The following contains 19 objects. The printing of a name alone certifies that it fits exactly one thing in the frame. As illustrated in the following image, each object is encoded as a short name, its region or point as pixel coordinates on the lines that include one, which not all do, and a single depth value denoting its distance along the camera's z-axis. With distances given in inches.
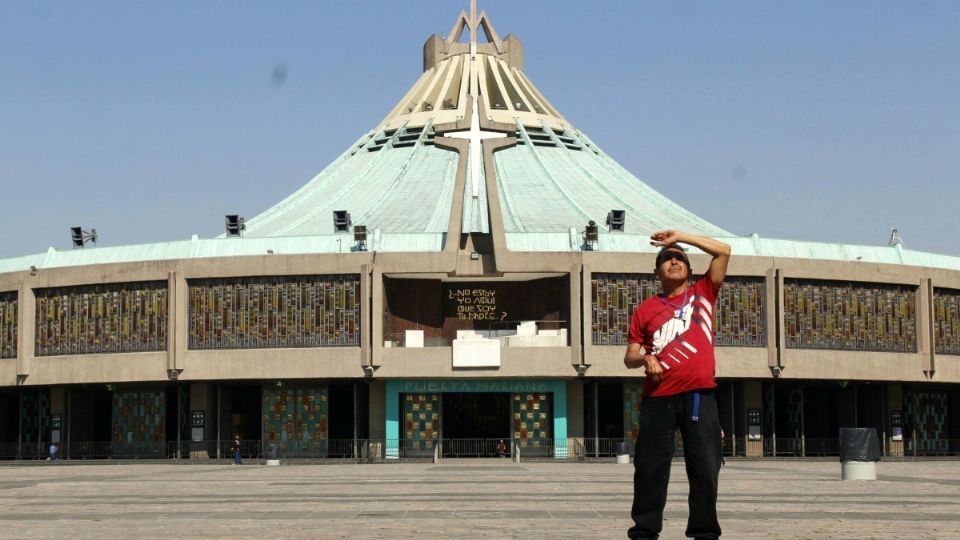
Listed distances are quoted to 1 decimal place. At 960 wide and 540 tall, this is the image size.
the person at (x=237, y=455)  2315.9
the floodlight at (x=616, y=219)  2728.8
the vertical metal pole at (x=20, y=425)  2723.9
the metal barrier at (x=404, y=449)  2490.2
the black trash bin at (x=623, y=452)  2199.8
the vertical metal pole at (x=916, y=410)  2790.4
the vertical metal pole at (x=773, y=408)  2630.7
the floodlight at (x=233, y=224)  2775.6
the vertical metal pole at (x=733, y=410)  2618.1
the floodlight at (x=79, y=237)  2815.0
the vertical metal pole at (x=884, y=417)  2673.7
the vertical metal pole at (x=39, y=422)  2760.8
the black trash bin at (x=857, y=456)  1283.2
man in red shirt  383.9
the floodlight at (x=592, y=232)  2588.6
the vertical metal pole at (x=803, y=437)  2551.7
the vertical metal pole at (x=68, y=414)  2716.3
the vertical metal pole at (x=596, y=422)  2454.6
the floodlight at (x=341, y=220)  2741.1
